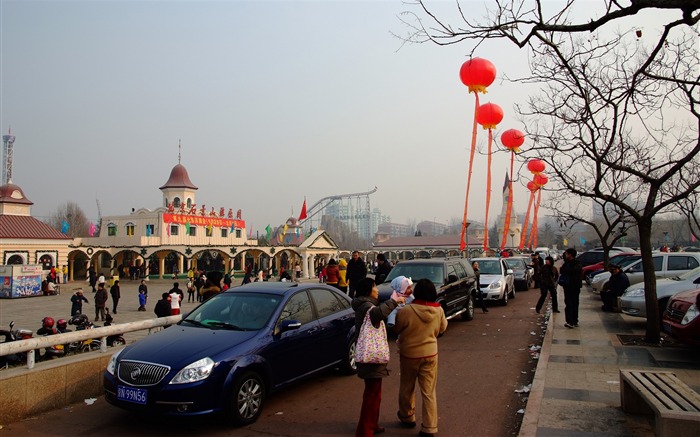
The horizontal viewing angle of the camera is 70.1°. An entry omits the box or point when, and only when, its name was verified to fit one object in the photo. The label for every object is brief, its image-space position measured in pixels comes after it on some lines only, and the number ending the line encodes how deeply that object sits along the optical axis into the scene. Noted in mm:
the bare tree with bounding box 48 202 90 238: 94312
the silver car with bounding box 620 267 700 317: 11117
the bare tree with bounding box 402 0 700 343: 5895
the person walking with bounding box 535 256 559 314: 14219
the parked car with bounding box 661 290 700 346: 7988
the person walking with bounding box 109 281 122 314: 23109
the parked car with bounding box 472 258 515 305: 16953
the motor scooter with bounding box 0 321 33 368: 7562
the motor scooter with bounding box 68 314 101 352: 9336
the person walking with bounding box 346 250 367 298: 13625
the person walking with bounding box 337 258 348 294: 14854
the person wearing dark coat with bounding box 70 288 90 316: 17984
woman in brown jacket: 5203
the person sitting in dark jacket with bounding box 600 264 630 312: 13884
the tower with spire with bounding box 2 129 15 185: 80812
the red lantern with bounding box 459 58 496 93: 17828
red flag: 60078
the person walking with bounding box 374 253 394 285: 13949
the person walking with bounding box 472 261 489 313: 15228
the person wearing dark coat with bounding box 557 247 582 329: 11820
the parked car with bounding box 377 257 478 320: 11851
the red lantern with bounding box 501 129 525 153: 20023
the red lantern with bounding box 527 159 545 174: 23456
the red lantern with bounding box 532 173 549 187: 26812
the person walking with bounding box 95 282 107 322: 20453
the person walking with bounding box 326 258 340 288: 14441
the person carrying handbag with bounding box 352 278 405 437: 5117
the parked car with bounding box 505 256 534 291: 23203
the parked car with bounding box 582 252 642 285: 20264
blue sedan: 5352
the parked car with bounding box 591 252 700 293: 15586
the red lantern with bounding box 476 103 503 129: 22469
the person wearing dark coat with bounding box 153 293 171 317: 12023
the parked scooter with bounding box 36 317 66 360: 8047
